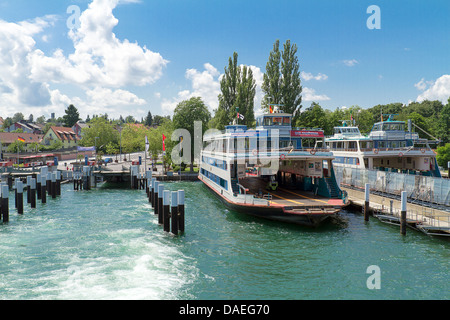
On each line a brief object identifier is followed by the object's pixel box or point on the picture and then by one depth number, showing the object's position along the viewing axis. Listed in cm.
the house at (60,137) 10545
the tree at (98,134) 8488
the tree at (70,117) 14662
